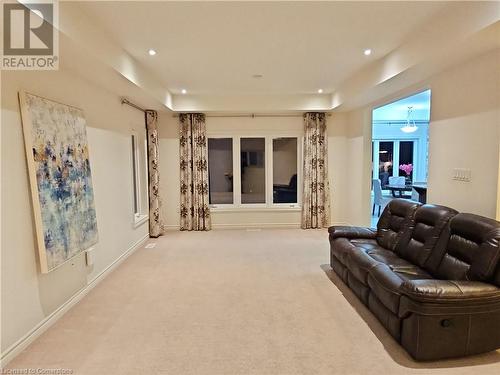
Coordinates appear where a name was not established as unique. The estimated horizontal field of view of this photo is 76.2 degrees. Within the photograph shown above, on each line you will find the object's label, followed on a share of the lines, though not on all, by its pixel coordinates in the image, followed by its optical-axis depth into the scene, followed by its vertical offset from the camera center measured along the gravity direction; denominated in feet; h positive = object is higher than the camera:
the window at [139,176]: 17.62 -0.83
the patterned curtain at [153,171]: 18.78 -0.57
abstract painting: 8.18 -0.45
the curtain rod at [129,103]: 14.81 +2.89
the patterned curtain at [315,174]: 20.89 -0.95
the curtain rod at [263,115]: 21.21 +2.99
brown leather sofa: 6.82 -3.07
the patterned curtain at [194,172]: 20.67 -0.72
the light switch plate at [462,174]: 10.07 -0.53
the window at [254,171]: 21.93 -0.78
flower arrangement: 31.65 -0.94
